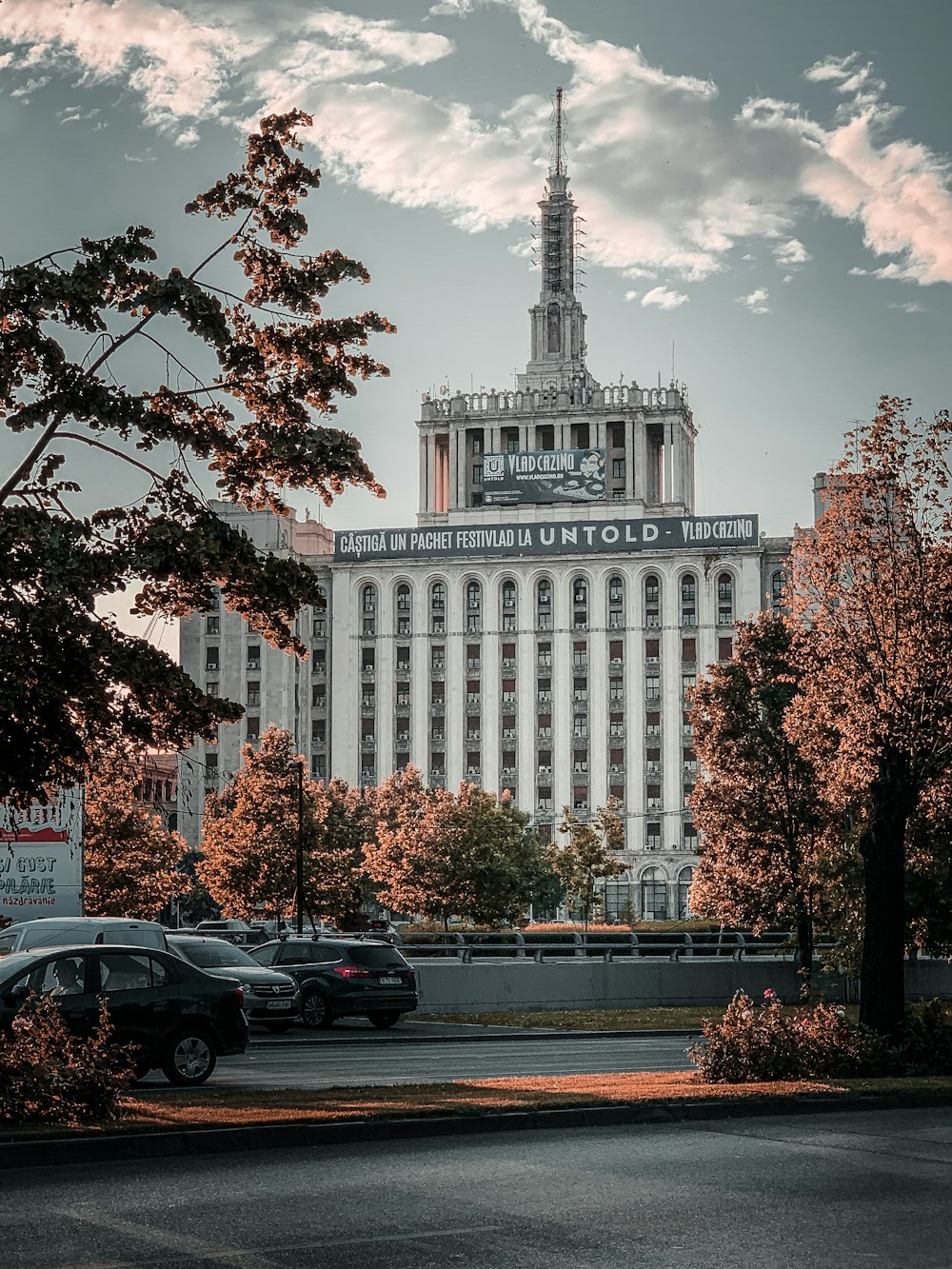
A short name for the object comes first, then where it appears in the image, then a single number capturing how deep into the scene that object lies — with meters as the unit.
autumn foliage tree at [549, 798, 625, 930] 95.50
